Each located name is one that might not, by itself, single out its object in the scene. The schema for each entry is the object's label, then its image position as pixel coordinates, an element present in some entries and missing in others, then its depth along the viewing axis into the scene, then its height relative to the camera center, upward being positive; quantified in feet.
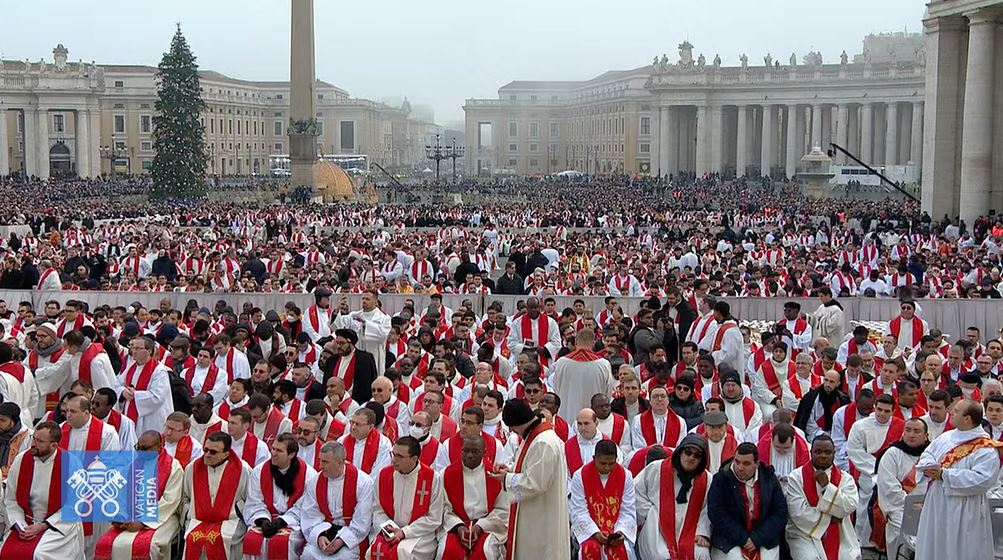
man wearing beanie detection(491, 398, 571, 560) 25.11 -6.10
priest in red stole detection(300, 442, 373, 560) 27.09 -7.08
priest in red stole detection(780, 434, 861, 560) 26.81 -6.85
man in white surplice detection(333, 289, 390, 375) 45.03 -5.26
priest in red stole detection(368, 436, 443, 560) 26.81 -6.99
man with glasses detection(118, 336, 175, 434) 35.03 -5.82
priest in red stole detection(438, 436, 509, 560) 26.96 -7.13
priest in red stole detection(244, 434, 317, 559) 27.22 -6.96
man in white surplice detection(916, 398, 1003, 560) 25.90 -6.26
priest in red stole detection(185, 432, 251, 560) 27.04 -6.88
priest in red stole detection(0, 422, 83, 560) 26.71 -6.86
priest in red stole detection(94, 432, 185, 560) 26.84 -7.52
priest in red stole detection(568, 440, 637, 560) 26.71 -7.00
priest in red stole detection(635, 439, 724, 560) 26.53 -6.86
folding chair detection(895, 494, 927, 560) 27.81 -7.41
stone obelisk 171.74 +11.44
